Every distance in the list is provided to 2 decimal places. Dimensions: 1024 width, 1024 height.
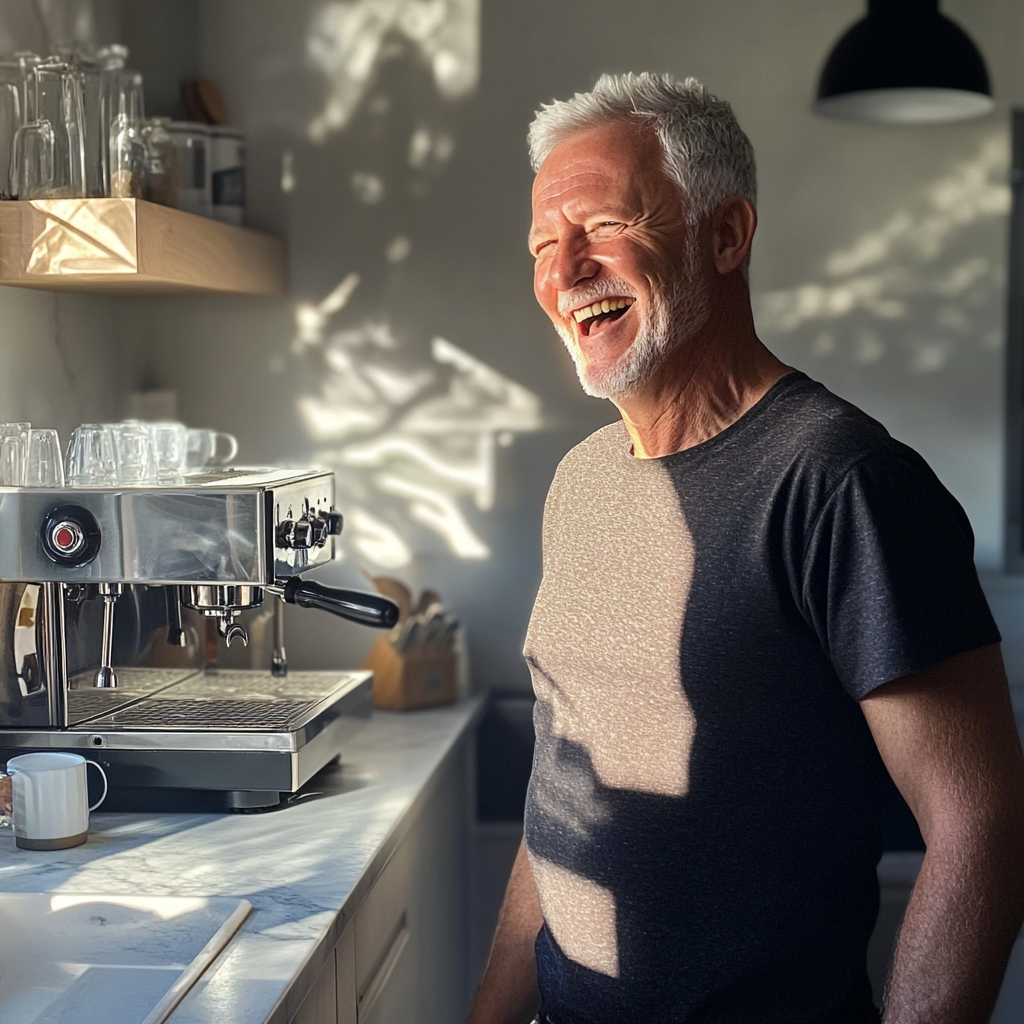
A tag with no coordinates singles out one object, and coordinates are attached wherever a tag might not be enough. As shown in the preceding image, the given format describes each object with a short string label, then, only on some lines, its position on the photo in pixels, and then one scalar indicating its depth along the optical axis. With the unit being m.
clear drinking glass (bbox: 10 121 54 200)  1.82
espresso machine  1.57
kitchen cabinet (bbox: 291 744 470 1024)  1.45
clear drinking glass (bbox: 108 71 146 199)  1.86
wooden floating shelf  1.80
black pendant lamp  2.14
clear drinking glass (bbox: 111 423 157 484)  1.73
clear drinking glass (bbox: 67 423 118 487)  1.71
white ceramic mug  1.51
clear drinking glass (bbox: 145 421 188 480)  1.87
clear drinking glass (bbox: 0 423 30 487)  1.69
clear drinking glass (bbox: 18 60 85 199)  1.82
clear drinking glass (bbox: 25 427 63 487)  1.69
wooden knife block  2.38
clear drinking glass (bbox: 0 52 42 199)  1.83
